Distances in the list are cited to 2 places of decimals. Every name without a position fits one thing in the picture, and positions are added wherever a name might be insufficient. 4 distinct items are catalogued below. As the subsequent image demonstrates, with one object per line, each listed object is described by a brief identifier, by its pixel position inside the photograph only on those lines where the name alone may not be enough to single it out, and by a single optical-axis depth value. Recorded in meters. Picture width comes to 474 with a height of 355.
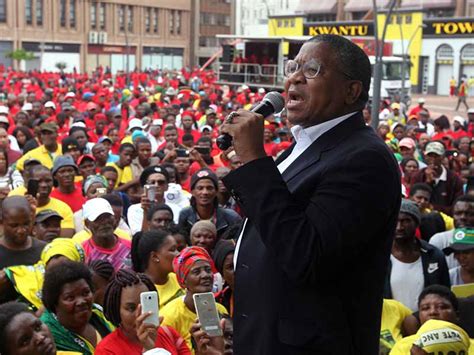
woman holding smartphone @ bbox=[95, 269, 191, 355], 3.95
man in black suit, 2.19
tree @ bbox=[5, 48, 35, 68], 48.53
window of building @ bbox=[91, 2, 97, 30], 62.47
